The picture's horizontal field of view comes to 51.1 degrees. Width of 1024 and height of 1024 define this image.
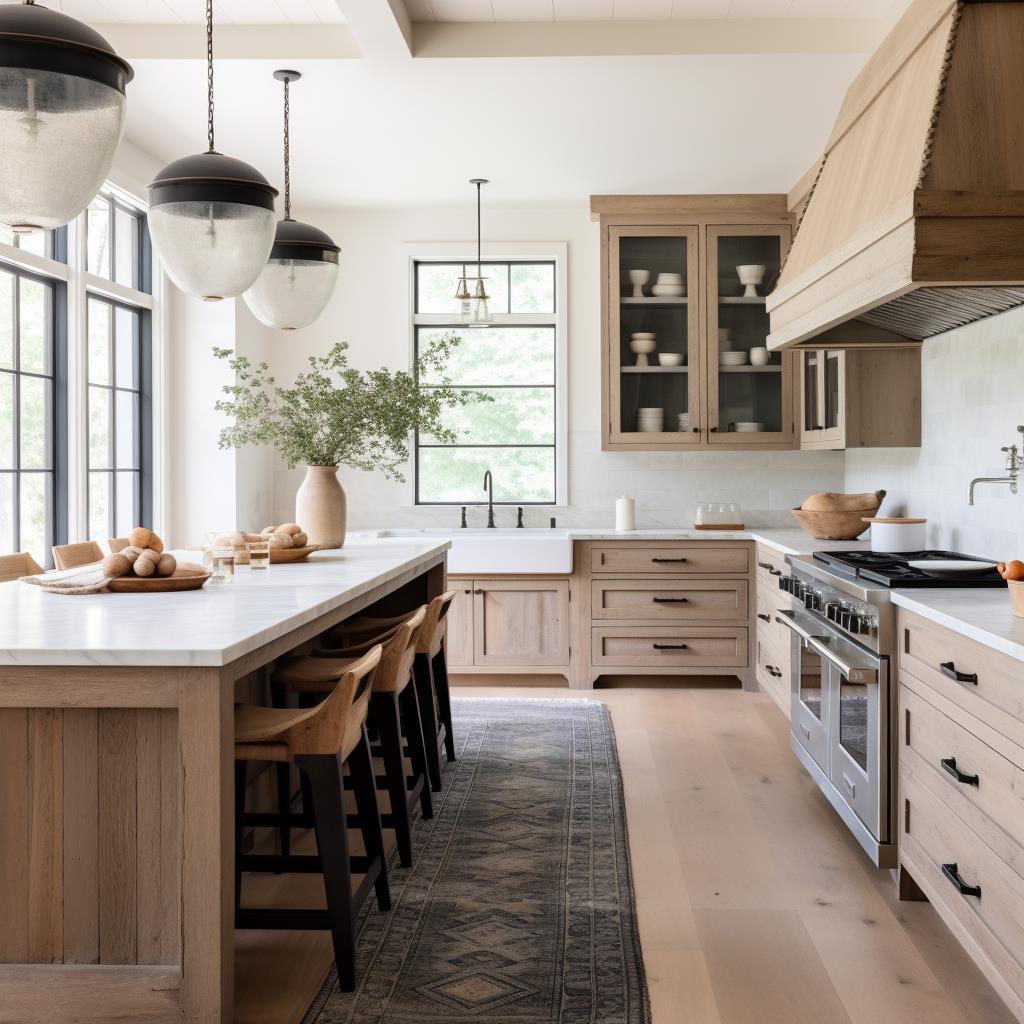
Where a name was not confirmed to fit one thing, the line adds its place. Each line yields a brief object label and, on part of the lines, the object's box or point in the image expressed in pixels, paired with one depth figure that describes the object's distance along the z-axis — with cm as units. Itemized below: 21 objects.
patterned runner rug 235
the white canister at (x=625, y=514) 615
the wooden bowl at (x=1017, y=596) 245
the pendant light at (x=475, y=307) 563
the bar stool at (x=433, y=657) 380
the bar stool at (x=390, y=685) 302
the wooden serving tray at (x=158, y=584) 283
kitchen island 196
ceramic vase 416
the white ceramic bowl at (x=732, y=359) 606
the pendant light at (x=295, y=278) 370
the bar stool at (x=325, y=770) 231
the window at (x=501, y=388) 654
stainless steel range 305
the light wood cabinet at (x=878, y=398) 478
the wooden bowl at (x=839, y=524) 493
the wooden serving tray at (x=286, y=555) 370
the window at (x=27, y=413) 436
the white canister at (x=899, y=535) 400
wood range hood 262
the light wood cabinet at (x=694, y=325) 604
